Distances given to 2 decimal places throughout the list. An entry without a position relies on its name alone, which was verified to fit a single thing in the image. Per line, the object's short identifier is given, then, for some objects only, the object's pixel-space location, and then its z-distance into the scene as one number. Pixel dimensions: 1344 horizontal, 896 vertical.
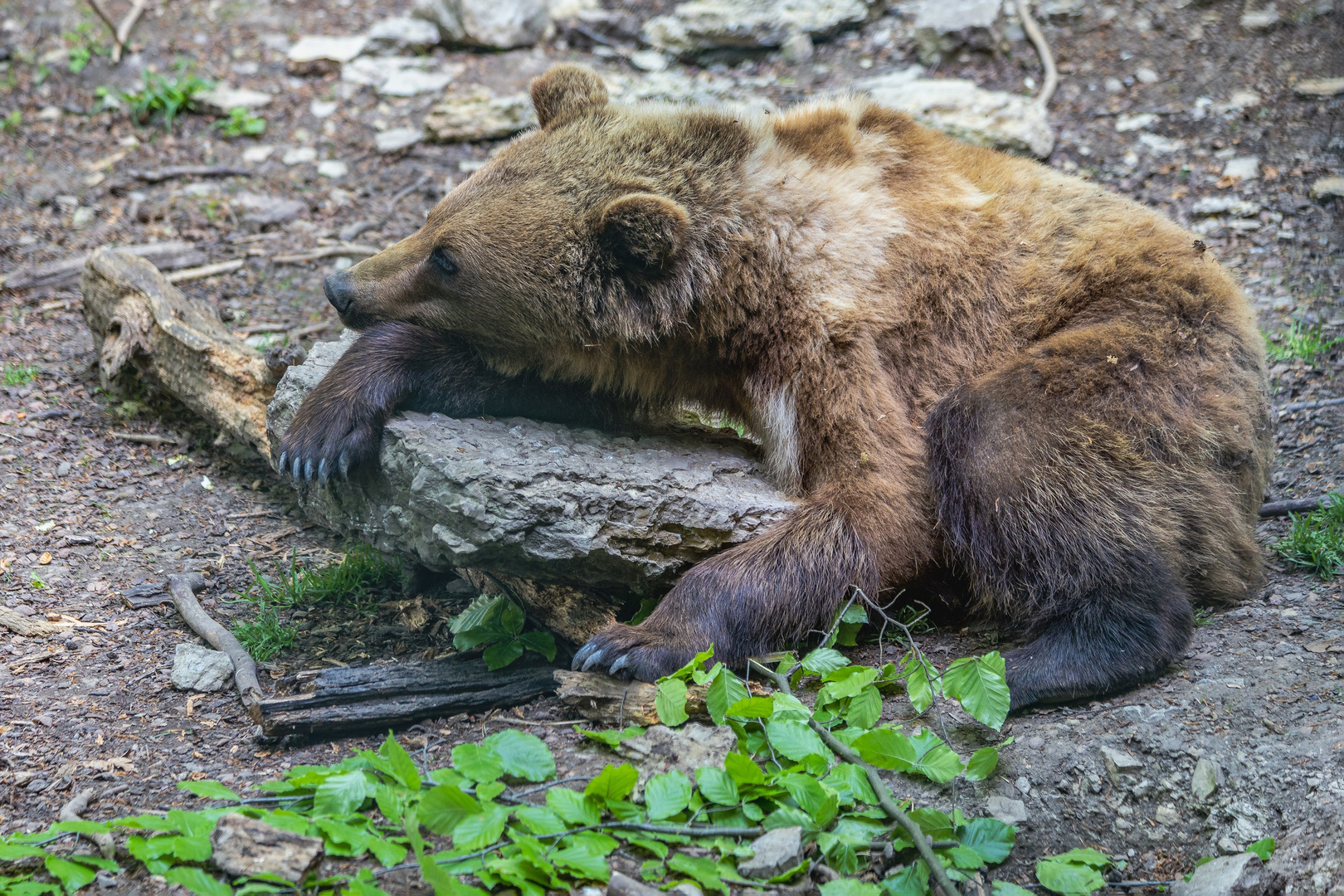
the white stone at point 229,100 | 17.83
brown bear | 8.04
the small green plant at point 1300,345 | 11.88
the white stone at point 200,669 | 7.94
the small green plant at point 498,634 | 8.06
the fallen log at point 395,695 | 7.27
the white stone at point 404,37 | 19.19
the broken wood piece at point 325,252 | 14.64
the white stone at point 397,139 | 17.20
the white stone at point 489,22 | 18.77
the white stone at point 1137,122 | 16.28
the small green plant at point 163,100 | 17.50
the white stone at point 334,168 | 16.78
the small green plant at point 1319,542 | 9.03
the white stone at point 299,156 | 17.00
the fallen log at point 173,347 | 10.66
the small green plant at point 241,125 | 17.31
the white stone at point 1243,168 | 14.77
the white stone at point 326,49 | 18.98
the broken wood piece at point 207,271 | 14.02
